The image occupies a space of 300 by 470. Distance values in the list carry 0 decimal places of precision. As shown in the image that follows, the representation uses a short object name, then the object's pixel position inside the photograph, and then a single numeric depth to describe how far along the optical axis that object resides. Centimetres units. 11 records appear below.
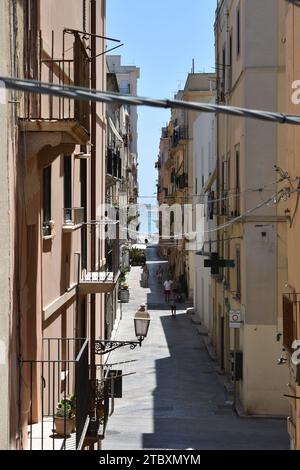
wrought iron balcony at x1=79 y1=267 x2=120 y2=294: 1526
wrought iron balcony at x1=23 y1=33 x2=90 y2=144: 855
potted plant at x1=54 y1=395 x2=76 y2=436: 983
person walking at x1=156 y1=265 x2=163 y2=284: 6511
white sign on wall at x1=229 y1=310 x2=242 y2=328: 2328
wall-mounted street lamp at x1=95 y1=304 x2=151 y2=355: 1664
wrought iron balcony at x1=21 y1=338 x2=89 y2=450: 921
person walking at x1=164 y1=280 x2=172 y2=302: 5031
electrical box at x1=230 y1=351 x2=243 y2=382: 2312
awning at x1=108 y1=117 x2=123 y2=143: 3633
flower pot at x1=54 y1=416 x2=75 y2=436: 980
